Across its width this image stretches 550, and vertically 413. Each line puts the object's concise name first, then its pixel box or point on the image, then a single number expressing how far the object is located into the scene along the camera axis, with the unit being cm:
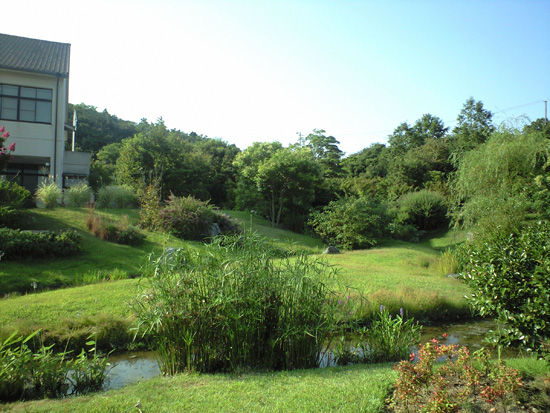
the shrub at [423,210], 2302
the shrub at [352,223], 1758
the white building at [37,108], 1783
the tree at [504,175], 1180
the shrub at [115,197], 1673
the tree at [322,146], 4288
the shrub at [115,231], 1230
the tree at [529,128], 1398
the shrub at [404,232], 2066
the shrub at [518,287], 375
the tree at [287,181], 2091
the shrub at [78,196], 1555
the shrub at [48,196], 1433
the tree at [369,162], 4072
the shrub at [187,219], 1433
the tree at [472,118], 4128
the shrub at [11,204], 1080
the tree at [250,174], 2241
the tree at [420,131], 4516
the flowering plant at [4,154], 1168
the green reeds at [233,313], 447
